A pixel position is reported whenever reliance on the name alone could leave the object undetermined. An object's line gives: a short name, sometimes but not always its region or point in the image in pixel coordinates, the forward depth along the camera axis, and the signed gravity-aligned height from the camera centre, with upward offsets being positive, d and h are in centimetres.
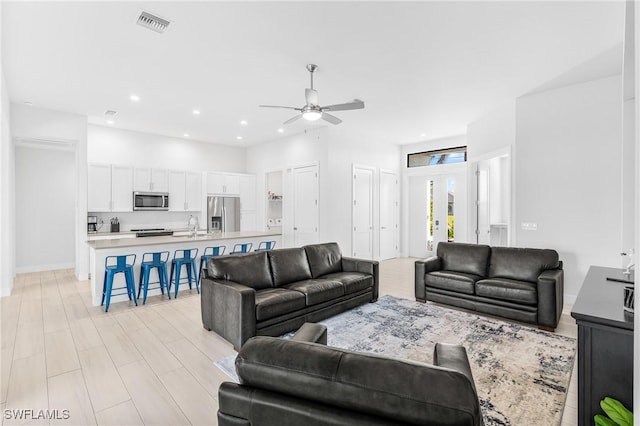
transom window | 762 +138
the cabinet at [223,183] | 810 +73
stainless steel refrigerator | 811 -8
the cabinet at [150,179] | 700 +72
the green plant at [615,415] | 127 -84
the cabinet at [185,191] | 754 +50
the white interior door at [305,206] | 701 +12
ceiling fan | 377 +126
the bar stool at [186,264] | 480 -83
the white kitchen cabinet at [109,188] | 638 +48
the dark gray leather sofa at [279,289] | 302 -88
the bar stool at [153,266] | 446 -84
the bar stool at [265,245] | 620 -68
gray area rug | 218 -132
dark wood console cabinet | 155 -74
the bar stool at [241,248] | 580 -69
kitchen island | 437 -56
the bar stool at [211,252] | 529 -72
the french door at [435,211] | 785 +0
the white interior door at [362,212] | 737 -3
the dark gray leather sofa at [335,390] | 91 -56
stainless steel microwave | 696 +24
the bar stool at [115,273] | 416 -85
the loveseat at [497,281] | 352 -87
